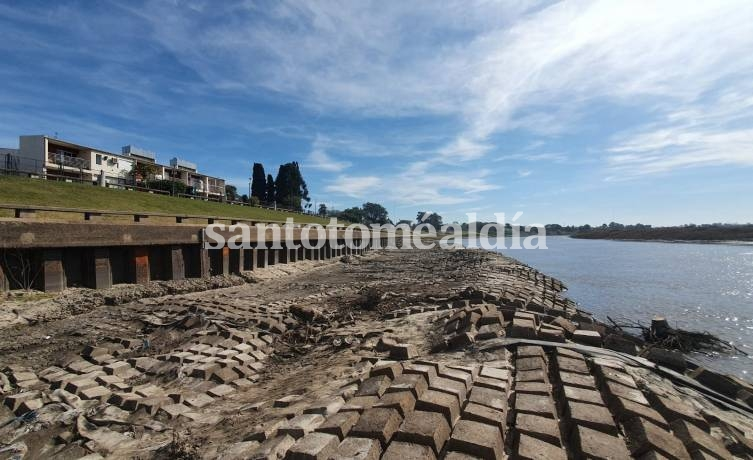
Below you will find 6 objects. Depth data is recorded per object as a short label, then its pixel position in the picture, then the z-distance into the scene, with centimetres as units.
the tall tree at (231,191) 7668
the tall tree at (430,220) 16738
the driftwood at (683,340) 1017
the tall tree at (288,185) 7588
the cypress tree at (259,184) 7694
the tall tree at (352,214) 10853
